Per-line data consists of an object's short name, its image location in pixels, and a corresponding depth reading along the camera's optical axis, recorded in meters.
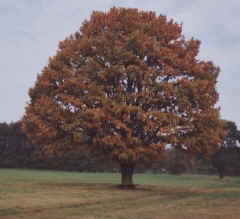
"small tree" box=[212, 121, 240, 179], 79.06
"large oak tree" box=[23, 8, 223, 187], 30.19
